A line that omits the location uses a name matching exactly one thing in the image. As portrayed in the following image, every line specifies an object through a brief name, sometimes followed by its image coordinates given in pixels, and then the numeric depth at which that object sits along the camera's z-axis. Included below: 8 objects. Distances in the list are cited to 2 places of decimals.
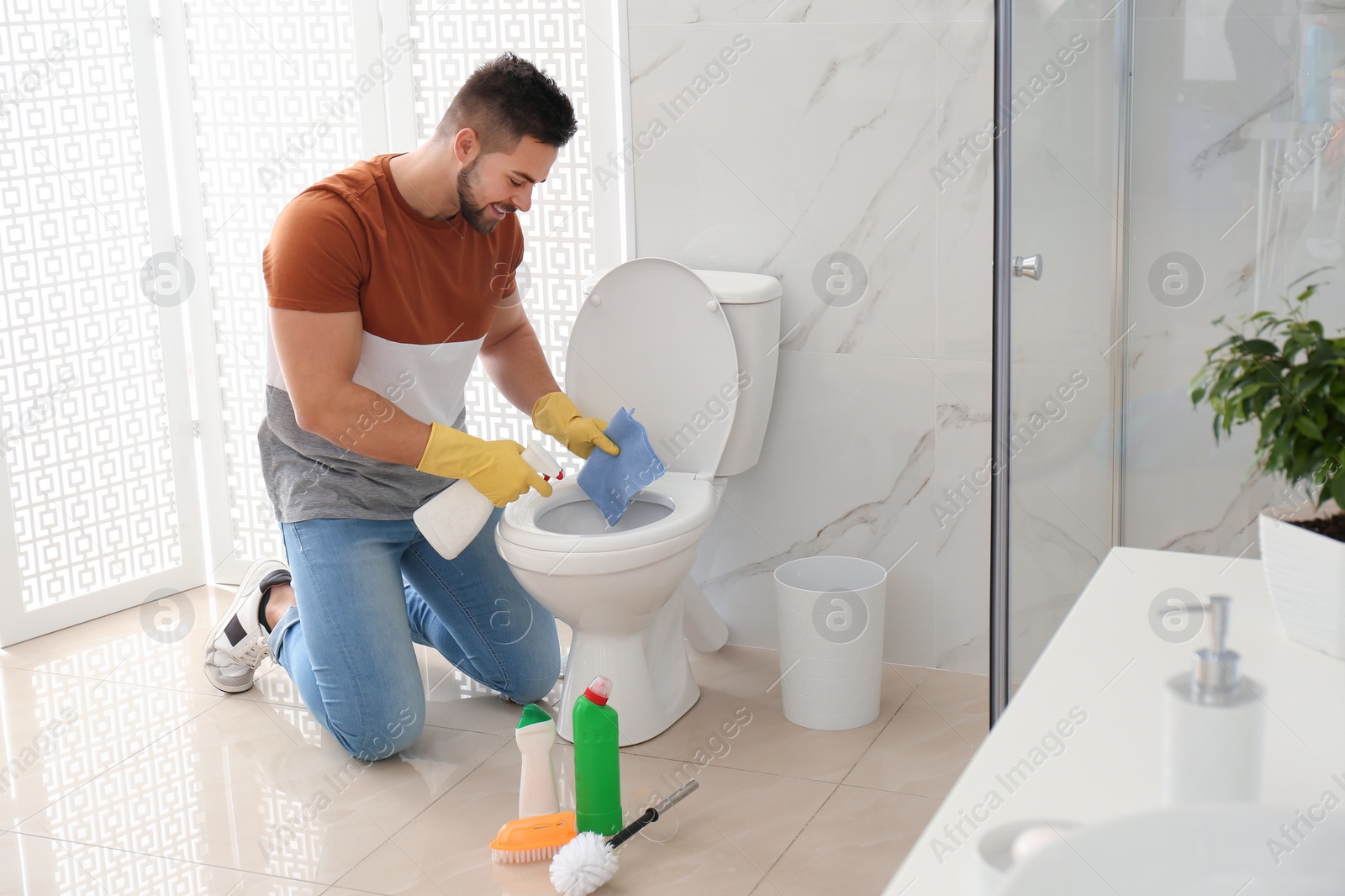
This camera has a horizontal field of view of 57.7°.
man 1.92
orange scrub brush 1.79
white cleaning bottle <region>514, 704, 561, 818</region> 1.85
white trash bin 2.16
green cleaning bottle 1.80
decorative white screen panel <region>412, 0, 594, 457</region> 2.45
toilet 2.12
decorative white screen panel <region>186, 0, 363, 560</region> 2.64
